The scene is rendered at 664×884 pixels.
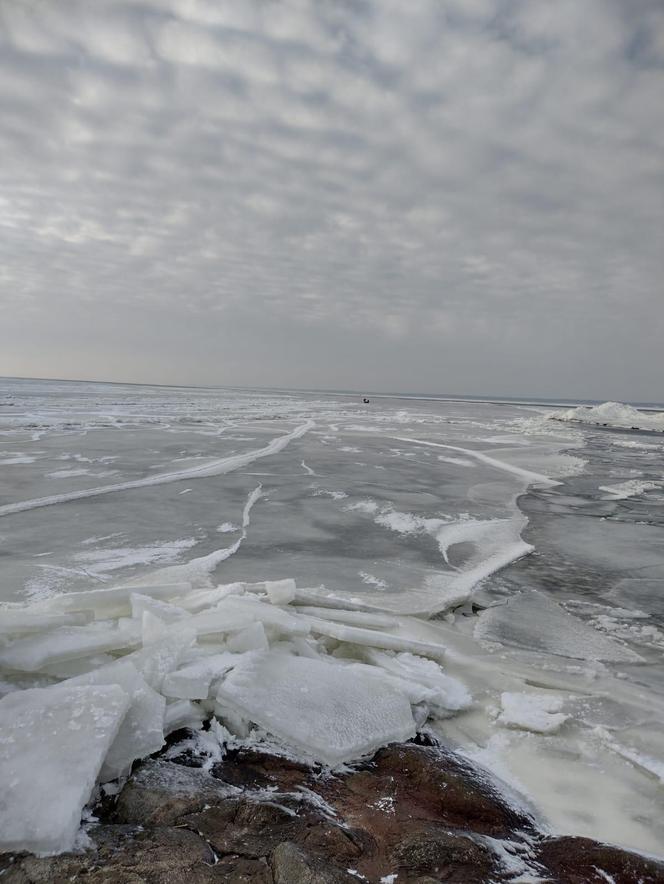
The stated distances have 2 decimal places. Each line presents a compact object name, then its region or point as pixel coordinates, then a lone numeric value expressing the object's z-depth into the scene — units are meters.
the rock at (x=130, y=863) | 1.64
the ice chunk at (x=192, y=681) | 2.67
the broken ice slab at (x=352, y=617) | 3.96
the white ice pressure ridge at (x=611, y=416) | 38.96
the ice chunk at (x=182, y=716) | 2.55
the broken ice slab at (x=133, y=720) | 2.23
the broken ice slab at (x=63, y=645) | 2.77
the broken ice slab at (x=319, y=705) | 2.52
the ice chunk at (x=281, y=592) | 3.97
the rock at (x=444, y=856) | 1.81
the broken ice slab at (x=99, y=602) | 3.62
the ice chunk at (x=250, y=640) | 3.19
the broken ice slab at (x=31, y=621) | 2.98
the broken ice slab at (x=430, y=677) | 3.00
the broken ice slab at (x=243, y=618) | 3.31
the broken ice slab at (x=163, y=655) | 2.74
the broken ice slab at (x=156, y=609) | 3.48
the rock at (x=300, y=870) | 1.67
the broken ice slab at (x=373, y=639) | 3.52
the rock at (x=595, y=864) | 1.87
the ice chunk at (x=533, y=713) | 2.85
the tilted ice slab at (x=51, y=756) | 1.81
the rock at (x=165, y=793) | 2.01
